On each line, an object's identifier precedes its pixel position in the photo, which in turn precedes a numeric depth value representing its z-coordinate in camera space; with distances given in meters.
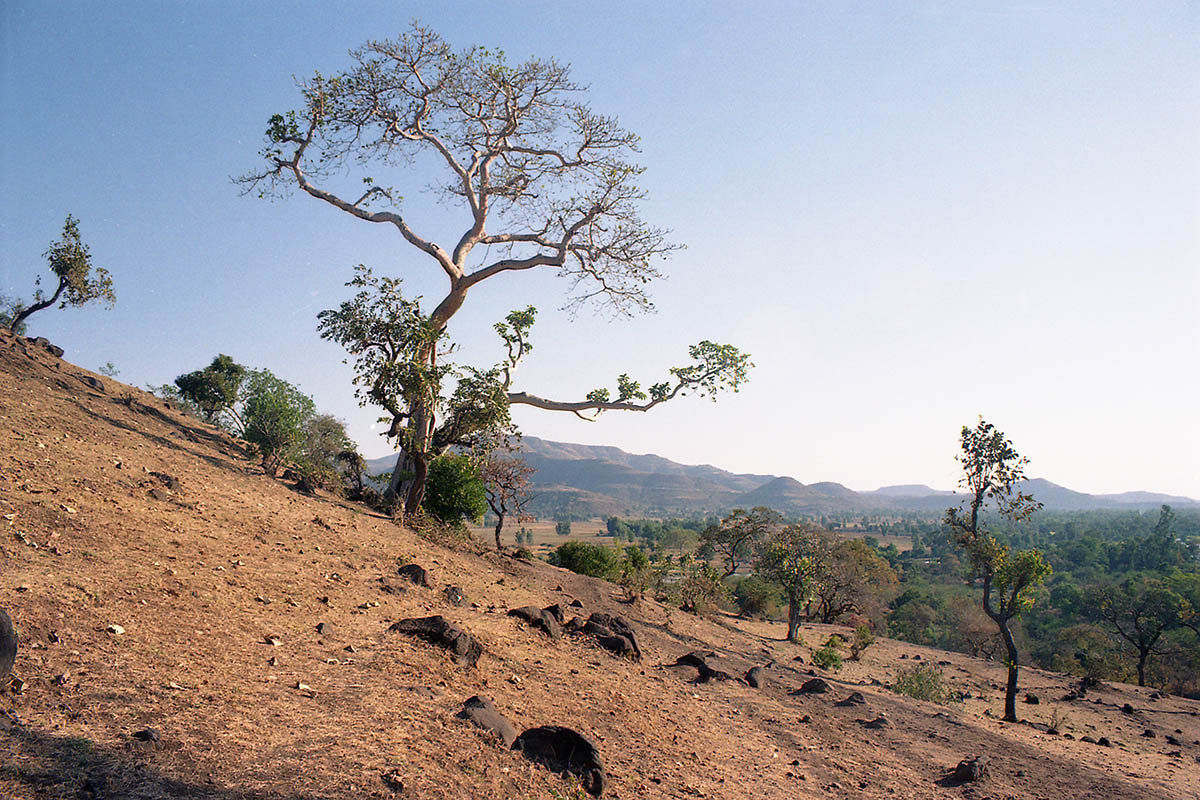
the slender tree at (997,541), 15.44
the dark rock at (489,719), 5.23
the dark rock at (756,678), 10.29
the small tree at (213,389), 30.53
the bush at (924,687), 14.66
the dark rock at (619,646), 9.48
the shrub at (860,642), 22.75
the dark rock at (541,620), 9.38
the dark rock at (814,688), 10.52
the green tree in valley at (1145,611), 30.30
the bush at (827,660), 17.09
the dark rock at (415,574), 10.02
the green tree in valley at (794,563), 23.72
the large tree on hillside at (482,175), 17.28
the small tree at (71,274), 20.39
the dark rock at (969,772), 7.40
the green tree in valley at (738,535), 27.81
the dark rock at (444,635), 6.93
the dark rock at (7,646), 3.93
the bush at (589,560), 19.81
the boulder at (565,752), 4.97
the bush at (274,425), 18.83
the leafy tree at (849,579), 29.97
